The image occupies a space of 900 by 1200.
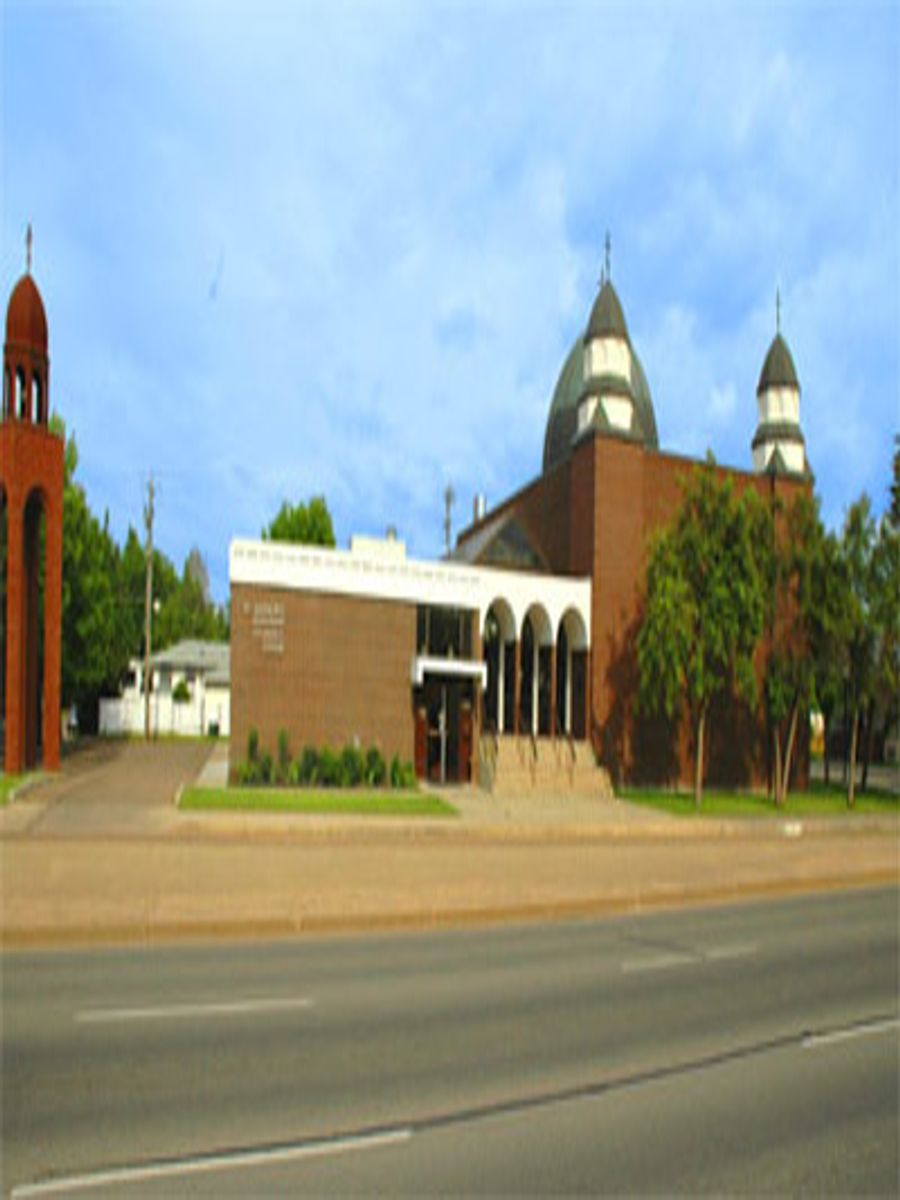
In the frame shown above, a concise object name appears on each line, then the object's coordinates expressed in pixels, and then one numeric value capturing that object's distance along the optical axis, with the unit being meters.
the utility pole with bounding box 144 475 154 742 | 44.53
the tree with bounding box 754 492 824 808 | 29.67
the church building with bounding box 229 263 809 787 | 26.66
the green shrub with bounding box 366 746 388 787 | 26.22
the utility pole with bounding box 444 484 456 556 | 67.06
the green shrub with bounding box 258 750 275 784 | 25.27
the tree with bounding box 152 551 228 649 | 75.62
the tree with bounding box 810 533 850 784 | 29.67
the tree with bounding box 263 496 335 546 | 47.78
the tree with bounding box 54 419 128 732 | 36.34
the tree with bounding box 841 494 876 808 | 29.73
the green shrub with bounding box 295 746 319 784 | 25.70
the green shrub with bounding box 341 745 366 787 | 25.75
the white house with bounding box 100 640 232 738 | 48.94
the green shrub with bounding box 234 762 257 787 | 25.00
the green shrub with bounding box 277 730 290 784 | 25.73
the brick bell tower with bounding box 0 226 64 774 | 25.31
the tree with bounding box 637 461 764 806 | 27.72
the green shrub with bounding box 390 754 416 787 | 26.45
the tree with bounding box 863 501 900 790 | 29.66
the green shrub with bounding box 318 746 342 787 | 25.77
